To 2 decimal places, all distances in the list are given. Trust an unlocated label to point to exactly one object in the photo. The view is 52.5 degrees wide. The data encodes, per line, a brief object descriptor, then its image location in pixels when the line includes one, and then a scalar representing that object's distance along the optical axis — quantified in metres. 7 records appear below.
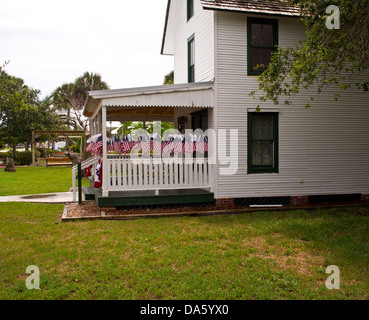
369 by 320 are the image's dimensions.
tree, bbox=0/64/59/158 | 30.19
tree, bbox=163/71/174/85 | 32.78
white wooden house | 10.30
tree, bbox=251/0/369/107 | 7.60
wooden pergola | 28.33
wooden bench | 29.42
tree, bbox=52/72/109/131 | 53.62
